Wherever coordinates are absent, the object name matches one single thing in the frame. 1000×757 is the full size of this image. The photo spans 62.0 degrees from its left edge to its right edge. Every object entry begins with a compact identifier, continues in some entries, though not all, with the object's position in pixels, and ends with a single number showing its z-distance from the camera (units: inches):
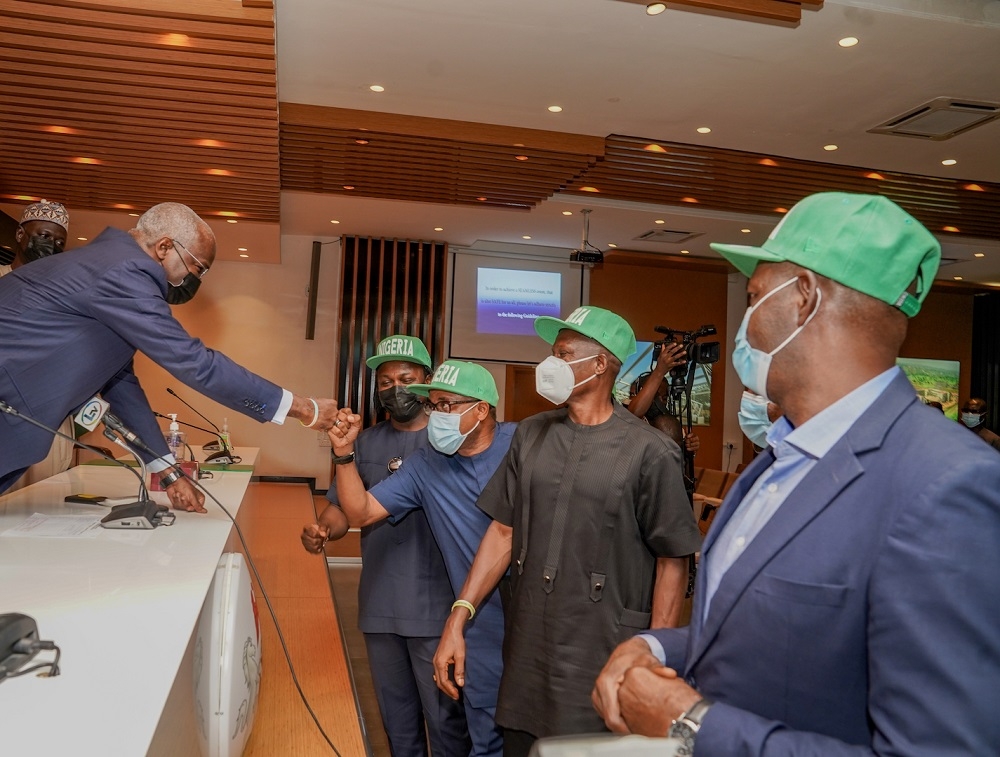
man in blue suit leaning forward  95.7
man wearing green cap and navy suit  32.5
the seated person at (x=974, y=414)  328.5
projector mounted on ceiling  343.9
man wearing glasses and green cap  104.8
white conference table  38.0
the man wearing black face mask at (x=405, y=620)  107.6
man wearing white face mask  81.2
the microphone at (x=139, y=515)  91.1
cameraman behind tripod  186.9
